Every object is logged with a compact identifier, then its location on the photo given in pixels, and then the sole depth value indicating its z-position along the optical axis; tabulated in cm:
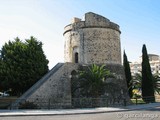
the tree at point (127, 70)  2504
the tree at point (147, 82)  1937
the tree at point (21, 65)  1760
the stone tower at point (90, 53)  1626
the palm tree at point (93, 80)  1552
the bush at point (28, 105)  1376
